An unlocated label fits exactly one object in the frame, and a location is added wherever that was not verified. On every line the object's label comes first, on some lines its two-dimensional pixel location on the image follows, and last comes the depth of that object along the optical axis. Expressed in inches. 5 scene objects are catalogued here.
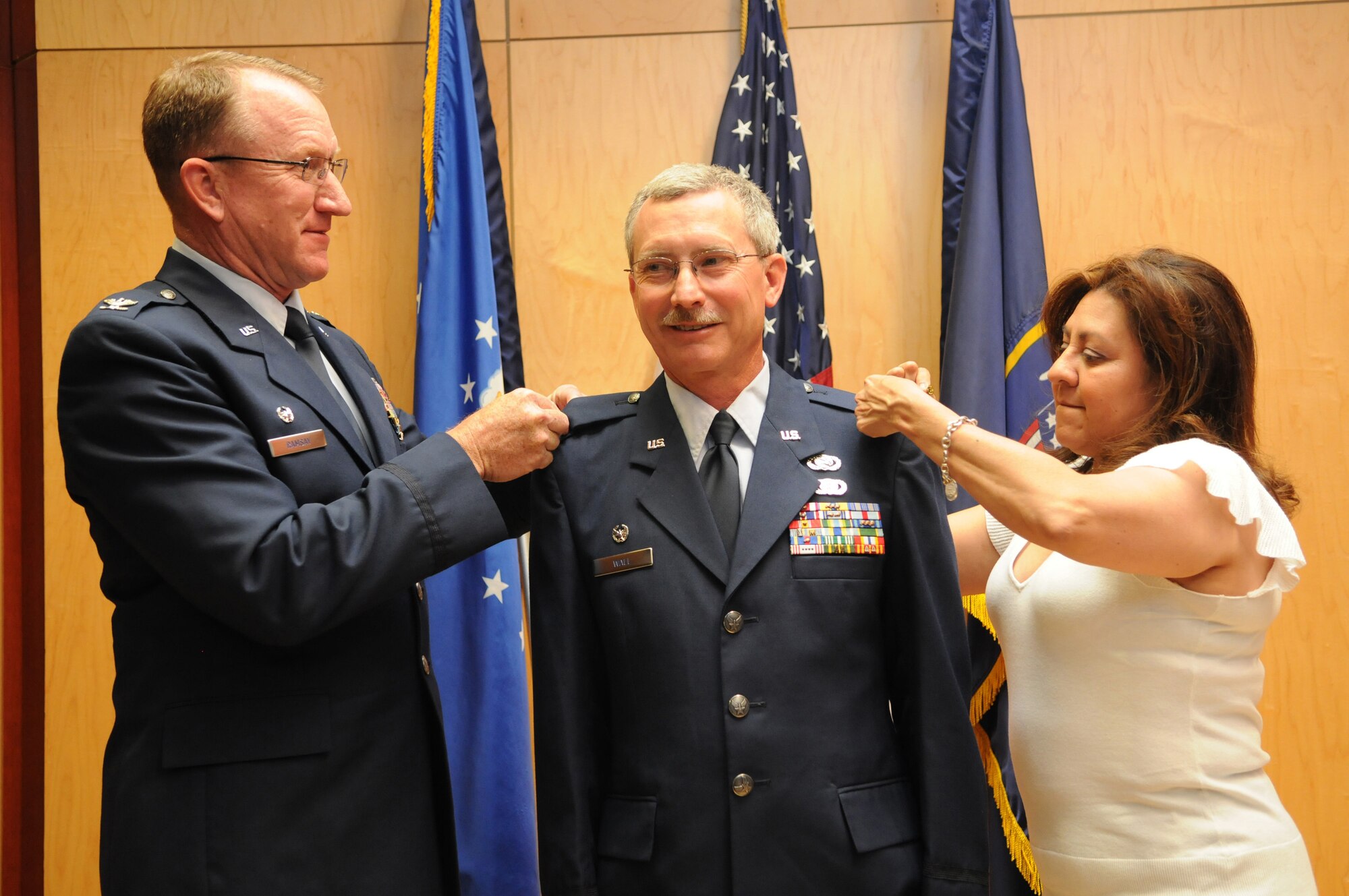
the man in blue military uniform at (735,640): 66.0
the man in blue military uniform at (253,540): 65.7
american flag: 128.1
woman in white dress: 67.0
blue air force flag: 120.0
